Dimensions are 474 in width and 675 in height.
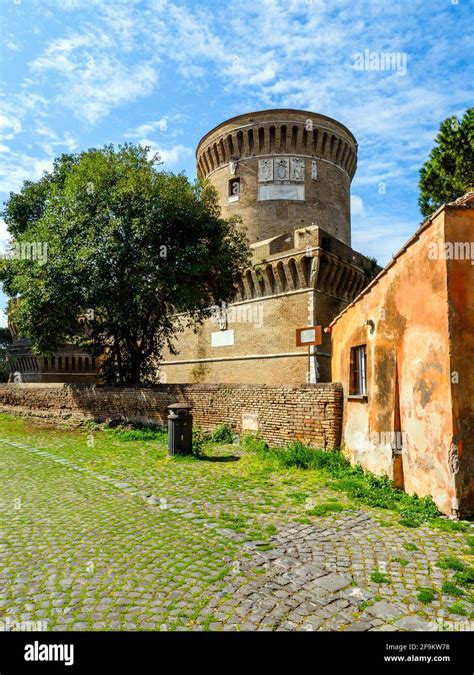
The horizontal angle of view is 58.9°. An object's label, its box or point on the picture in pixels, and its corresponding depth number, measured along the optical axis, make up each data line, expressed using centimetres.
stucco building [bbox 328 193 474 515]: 546
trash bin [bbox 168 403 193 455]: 1012
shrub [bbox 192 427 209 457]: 1042
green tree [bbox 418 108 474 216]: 1759
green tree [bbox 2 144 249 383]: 1548
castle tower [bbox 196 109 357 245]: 2812
